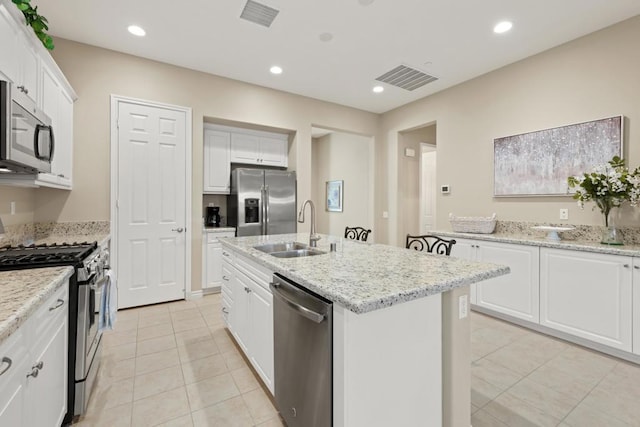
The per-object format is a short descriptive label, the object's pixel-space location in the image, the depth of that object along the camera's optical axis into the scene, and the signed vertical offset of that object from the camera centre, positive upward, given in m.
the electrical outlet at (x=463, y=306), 1.46 -0.46
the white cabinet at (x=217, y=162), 4.26 +0.76
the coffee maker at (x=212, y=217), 4.33 -0.05
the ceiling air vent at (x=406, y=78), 3.93 +1.92
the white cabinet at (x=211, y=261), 4.02 -0.66
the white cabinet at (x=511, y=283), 2.91 -0.70
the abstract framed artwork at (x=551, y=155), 2.88 +0.66
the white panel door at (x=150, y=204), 3.47 +0.11
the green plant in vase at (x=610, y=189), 2.54 +0.23
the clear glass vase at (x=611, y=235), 2.64 -0.18
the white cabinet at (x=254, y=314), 1.80 -0.70
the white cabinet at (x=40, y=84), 1.88 +1.00
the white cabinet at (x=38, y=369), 0.98 -0.62
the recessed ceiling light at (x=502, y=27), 2.89 +1.89
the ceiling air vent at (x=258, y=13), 2.68 +1.90
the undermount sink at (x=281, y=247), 2.47 -0.28
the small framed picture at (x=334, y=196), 6.83 +0.44
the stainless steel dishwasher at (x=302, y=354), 1.22 -0.66
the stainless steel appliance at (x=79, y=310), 1.63 -0.56
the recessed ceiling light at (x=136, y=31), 2.99 +1.89
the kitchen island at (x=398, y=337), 1.15 -0.53
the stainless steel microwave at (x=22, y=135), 1.40 +0.43
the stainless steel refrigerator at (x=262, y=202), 4.14 +0.17
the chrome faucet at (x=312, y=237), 2.43 -0.20
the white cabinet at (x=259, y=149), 4.51 +1.03
